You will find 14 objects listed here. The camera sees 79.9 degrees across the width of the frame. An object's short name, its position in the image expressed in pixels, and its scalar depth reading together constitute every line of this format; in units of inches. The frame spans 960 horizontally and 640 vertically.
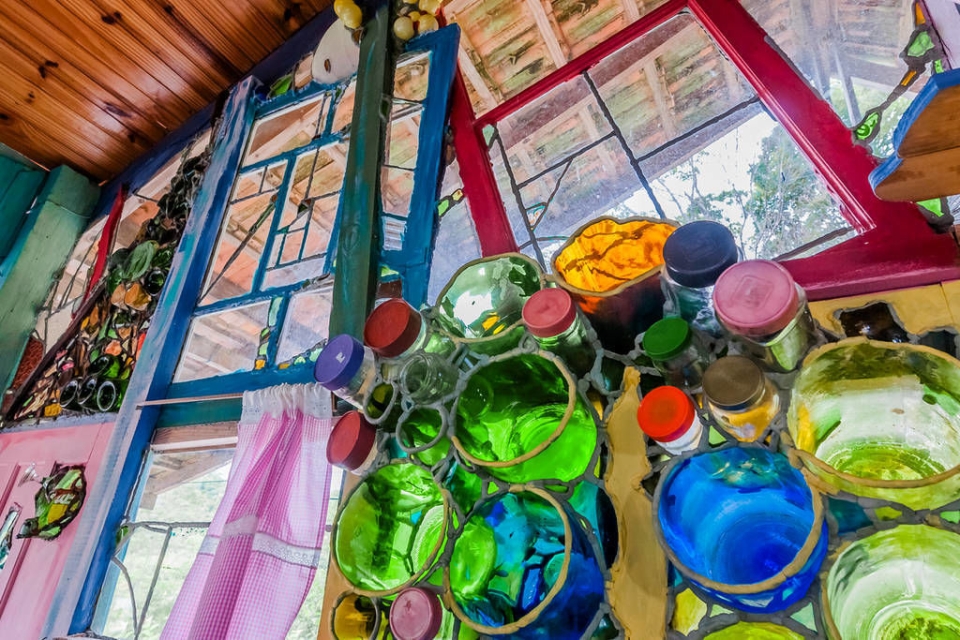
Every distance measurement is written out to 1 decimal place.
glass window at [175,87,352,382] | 68.9
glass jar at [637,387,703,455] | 25.4
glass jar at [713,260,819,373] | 25.1
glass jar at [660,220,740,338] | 28.7
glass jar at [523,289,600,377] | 30.8
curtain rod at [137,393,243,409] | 63.0
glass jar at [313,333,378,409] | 37.6
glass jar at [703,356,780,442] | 24.8
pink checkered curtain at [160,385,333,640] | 44.1
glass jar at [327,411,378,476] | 36.5
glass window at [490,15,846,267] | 45.8
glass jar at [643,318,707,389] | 27.8
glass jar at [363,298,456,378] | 37.3
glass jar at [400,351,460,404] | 35.6
